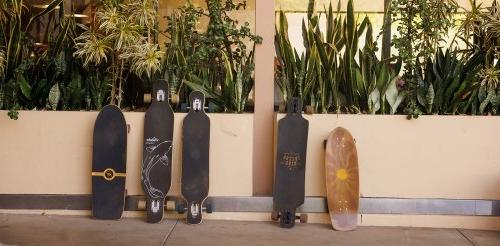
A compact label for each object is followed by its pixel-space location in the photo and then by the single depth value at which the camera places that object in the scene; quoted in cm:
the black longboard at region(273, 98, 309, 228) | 554
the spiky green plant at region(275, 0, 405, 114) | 568
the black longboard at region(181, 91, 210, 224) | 557
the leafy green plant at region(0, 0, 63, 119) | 574
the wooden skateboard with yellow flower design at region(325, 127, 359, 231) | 547
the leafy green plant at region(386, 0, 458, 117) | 564
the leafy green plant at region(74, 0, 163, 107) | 553
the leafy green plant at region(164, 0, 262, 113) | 576
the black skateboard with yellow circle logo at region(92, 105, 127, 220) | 558
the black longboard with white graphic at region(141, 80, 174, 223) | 557
